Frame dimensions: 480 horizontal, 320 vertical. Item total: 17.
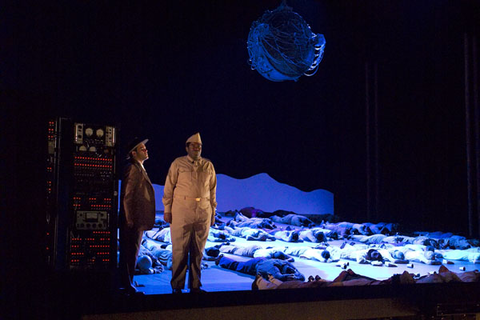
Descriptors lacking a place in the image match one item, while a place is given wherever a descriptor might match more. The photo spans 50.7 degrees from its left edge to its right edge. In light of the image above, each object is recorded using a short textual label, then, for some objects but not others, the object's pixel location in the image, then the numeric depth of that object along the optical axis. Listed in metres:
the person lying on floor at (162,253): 5.80
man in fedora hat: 4.25
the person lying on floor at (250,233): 8.36
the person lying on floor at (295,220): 10.38
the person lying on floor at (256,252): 6.11
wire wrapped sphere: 9.22
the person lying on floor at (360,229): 9.22
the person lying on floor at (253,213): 11.20
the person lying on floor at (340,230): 9.08
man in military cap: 4.52
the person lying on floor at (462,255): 6.46
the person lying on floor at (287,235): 8.29
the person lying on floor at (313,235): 8.21
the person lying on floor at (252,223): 9.45
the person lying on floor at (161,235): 7.36
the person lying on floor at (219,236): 7.83
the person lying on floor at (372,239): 8.18
